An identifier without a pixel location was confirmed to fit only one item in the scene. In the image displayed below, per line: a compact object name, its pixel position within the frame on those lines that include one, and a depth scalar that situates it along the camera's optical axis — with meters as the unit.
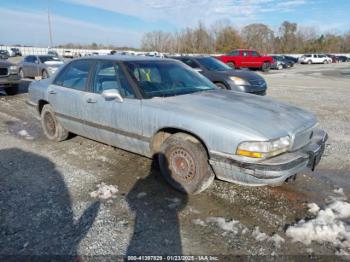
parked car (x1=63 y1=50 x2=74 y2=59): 51.28
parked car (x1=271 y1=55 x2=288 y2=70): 32.29
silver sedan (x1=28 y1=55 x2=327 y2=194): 3.07
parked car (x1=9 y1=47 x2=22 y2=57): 54.67
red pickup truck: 26.98
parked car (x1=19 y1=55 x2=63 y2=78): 15.72
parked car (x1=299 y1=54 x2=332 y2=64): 47.52
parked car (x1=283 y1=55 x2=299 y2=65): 39.22
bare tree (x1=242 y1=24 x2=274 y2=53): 77.88
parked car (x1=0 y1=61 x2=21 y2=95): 10.62
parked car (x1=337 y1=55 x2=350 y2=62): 55.40
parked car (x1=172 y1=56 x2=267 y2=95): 8.98
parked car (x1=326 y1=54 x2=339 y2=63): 51.09
